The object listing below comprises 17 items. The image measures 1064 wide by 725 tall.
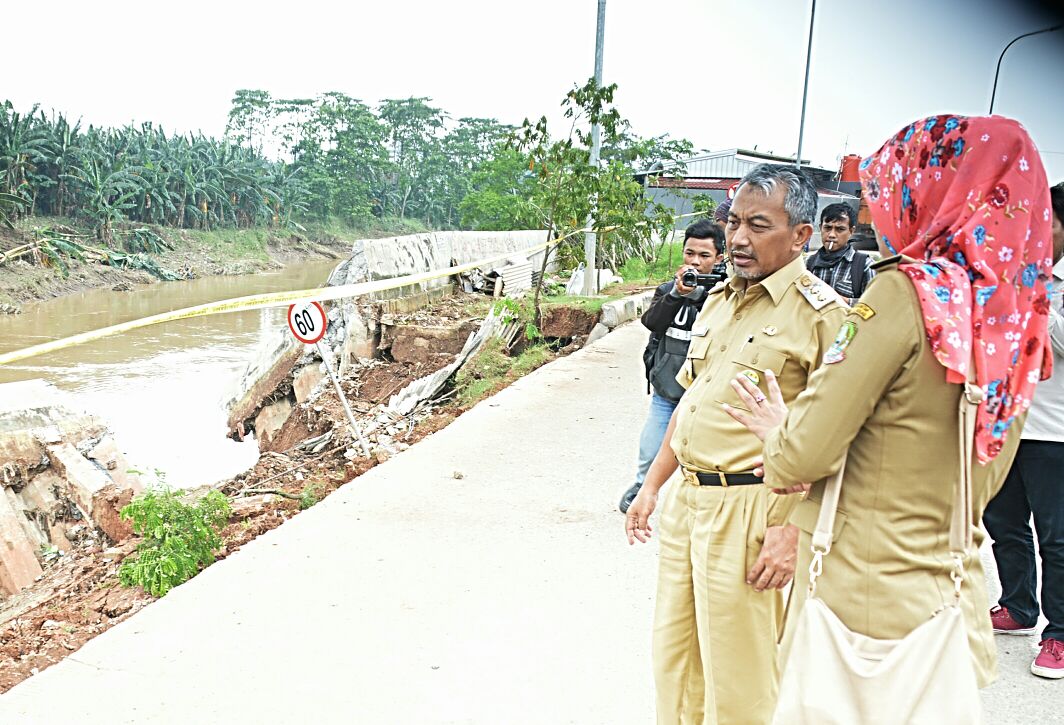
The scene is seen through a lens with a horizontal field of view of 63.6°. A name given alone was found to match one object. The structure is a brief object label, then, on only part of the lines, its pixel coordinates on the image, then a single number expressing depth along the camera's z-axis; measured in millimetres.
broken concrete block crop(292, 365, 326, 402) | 8723
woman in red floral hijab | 1422
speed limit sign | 6008
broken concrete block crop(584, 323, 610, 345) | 10758
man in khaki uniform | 2006
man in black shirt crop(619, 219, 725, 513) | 3814
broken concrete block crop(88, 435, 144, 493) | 6316
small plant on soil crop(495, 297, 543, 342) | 9586
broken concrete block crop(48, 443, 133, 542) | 5484
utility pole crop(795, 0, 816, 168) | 20767
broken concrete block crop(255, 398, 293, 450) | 8688
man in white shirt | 2871
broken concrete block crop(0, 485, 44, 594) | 4730
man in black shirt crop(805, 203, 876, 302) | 5047
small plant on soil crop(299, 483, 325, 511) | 4961
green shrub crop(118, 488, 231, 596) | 3820
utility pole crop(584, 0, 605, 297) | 12680
